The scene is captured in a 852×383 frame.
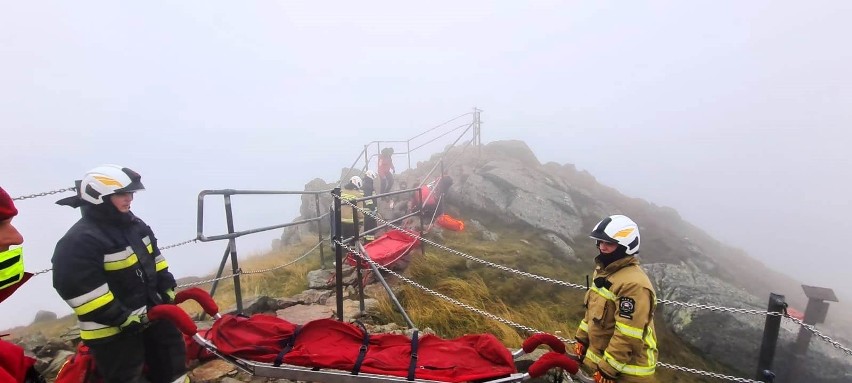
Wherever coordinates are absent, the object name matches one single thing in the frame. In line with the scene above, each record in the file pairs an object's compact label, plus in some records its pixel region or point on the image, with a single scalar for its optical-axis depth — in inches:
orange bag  395.9
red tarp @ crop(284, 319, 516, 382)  110.8
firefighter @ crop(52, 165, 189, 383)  94.9
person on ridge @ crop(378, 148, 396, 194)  506.0
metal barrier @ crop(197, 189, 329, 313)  161.0
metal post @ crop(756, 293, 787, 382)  98.9
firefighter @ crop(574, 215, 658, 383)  101.3
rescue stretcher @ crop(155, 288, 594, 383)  100.9
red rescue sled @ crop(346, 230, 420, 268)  262.4
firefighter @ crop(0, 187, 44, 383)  64.3
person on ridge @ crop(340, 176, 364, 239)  303.9
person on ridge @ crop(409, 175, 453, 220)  411.9
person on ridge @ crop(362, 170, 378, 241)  346.0
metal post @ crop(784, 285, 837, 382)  162.4
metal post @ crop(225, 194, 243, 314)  175.9
